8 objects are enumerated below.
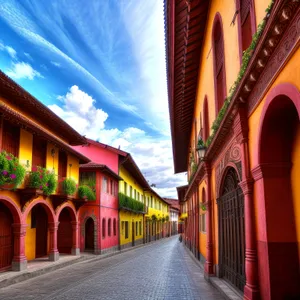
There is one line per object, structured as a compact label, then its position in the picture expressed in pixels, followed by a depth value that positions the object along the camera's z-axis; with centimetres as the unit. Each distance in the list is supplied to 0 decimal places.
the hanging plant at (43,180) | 1479
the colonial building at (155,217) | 4523
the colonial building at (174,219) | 7562
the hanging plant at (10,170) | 1224
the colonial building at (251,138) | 495
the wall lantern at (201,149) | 1157
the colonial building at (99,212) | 2378
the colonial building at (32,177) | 1338
